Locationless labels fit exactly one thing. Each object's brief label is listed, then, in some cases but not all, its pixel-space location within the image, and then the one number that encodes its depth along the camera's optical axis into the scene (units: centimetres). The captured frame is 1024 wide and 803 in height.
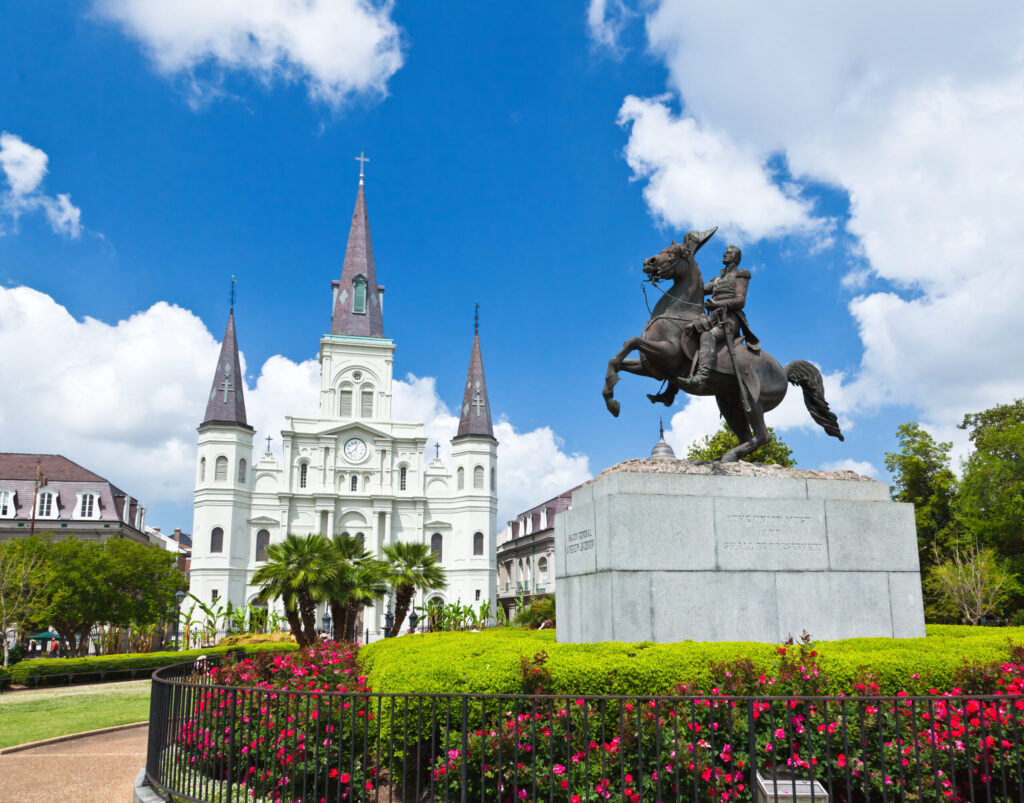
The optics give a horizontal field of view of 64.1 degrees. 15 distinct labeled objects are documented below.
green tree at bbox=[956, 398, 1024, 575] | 3612
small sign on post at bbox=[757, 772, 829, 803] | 527
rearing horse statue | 998
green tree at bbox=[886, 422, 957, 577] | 4009
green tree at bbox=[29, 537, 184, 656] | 4062
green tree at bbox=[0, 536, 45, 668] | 3416
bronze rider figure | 986
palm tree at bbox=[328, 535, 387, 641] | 2790
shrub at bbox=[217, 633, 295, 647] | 3631
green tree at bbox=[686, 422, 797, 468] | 3516
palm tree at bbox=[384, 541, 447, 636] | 3206
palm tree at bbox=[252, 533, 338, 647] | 2689
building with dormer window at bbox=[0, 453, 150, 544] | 6091
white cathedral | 6331
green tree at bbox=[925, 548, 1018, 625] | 3381
